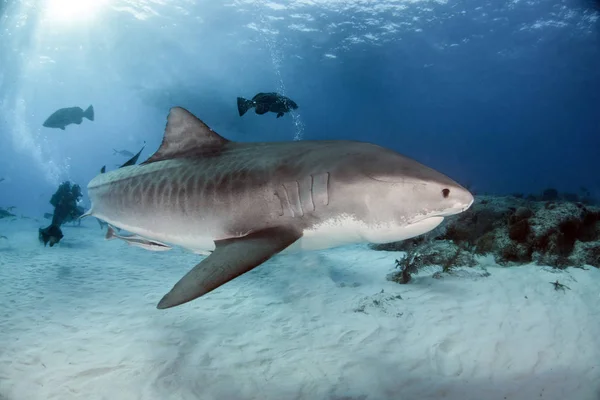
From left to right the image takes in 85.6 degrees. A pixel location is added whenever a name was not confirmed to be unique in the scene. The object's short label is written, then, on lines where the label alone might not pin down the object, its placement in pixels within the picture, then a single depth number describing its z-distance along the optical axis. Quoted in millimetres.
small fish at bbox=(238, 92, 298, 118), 9898
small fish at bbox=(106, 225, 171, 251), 4220
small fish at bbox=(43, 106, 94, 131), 16469
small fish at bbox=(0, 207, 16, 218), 17141
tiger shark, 2148
